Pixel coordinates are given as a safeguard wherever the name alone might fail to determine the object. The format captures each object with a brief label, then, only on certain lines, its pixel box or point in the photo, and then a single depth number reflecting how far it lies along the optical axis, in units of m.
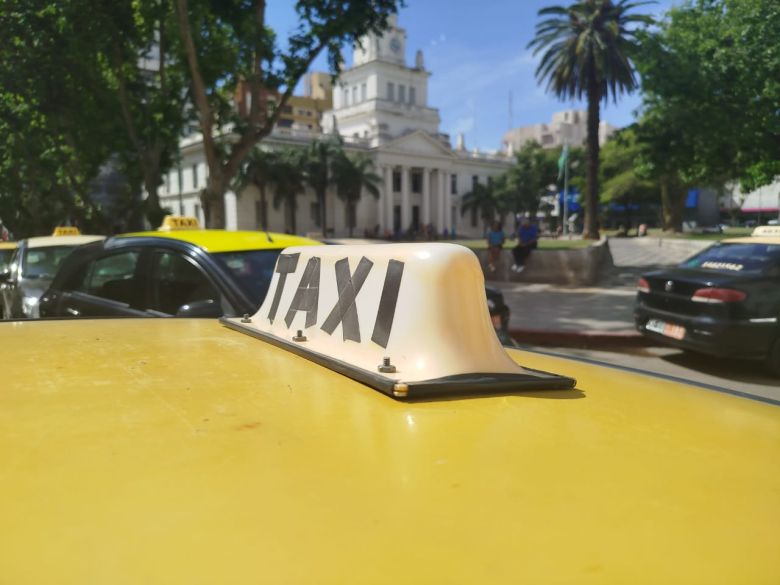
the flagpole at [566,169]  51.58
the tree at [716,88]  12.77
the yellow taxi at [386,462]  1.03
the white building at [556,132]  124.19
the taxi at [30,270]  7.86
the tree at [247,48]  12.27
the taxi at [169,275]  4.56
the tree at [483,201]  73.88
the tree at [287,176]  53.06
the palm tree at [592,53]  28.08
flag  52.81
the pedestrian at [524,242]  16.61
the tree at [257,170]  50.78
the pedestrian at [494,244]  17.34
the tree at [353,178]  56.16
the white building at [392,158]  62.47
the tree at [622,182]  48.69
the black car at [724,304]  6.77
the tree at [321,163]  54.62
